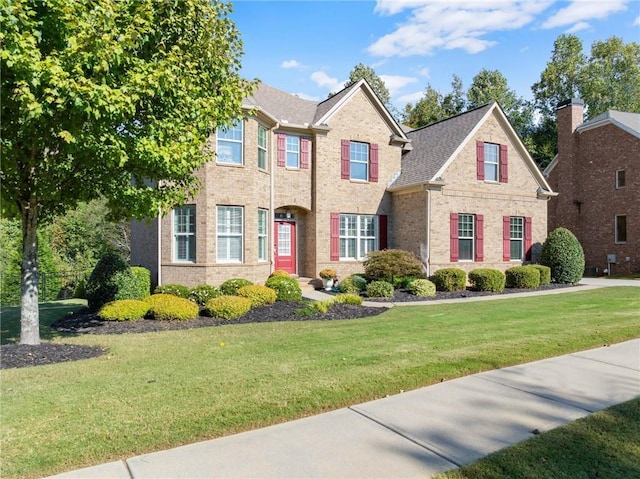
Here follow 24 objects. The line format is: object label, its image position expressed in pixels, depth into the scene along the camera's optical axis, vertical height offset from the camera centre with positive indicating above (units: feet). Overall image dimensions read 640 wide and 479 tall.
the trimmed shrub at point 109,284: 38.06 -3.54
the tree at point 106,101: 17.71 +6.46
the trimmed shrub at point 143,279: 43.91 -3.63
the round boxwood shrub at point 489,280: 54.95 -4.72
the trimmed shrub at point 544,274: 60.13 -4.35
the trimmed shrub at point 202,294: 41.16 -4.78
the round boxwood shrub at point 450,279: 54.39 -4.58
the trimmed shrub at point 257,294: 40.68 -4.82
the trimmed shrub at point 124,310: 33.45 -5.18
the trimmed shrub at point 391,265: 51.34 -2.61
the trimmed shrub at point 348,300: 41.88 -5.44
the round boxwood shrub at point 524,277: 58.08 -4.59
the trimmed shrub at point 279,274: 50.42 -3.58
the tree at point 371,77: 129.80 +49.64
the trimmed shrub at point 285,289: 44.09 -4.65
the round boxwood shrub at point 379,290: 48.55 -5.23
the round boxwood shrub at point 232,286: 42.75 -4.20
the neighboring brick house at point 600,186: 76.18 +10.58
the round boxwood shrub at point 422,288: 50.90 -5.31
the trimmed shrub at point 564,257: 62.34 -2.13
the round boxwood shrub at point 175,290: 42.14 -4.52
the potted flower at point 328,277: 55.47 -4.35
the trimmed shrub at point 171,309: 34.27 -5.21
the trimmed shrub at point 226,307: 35.81 -5.30
